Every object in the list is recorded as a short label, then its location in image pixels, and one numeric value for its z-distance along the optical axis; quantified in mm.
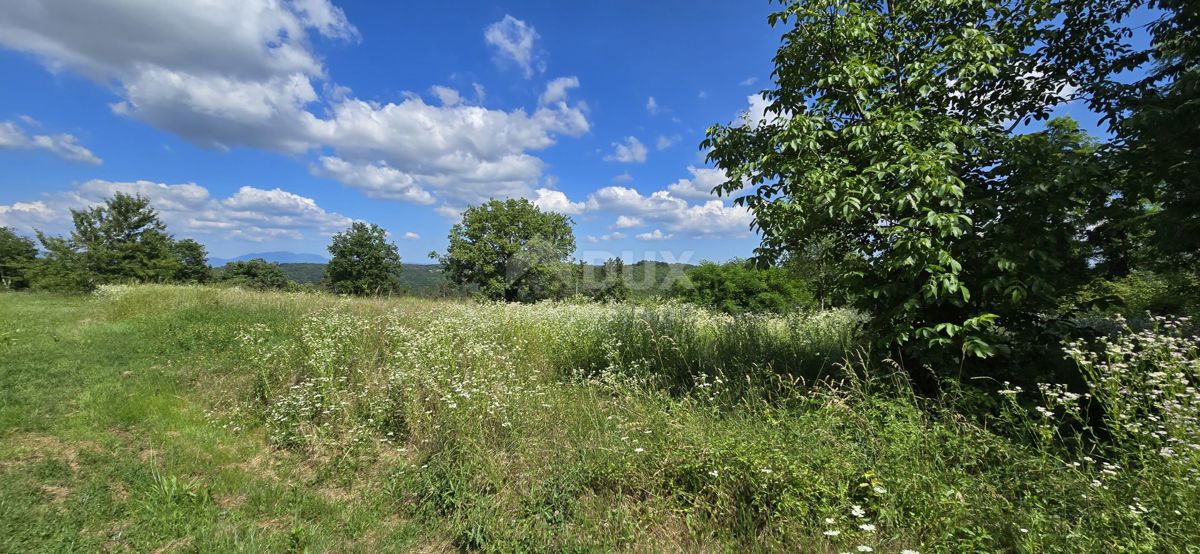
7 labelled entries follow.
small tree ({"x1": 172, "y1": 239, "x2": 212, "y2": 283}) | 61575
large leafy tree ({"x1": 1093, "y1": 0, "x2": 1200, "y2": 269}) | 3436
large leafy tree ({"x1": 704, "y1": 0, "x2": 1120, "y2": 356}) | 3848
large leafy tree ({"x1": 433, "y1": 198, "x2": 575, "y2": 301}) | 41188
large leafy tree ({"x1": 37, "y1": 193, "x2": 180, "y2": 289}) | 30297
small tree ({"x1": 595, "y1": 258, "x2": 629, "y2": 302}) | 44125
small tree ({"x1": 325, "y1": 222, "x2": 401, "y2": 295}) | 57031
